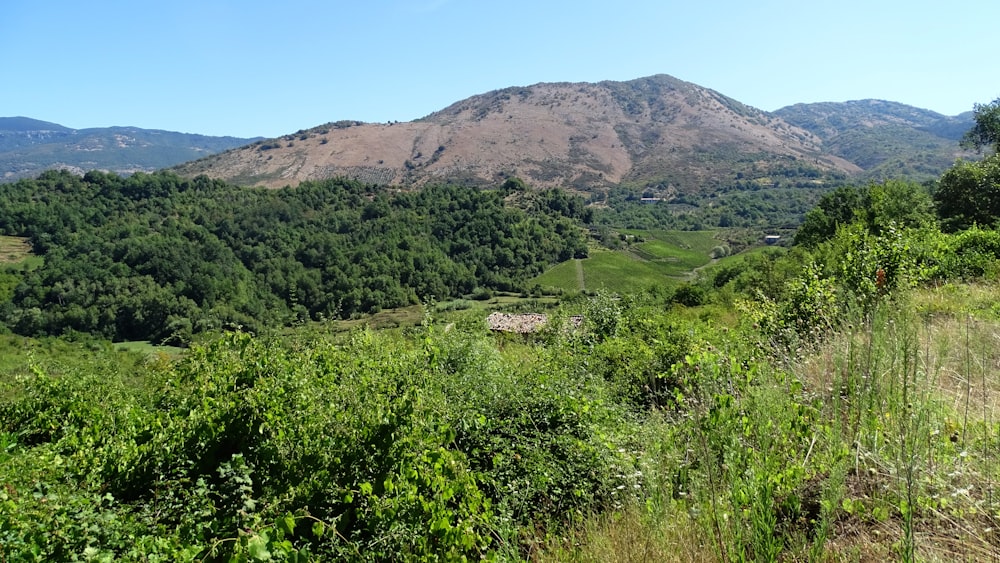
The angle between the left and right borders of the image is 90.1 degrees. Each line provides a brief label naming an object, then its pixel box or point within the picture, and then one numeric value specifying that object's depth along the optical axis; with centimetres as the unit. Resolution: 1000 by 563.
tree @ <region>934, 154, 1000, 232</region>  2264
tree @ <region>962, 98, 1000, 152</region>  3962
